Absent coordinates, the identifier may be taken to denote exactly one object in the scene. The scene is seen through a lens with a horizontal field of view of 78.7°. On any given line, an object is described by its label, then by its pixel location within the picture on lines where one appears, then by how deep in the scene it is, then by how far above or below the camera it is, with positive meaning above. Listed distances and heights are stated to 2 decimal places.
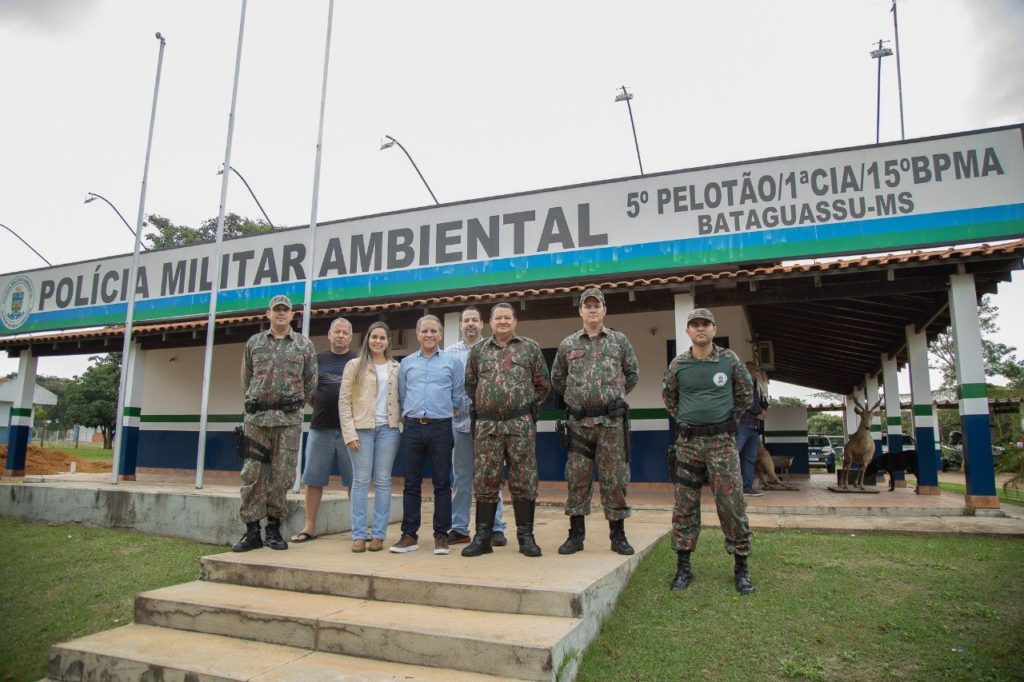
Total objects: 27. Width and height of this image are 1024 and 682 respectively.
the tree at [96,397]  34.28 +1.19
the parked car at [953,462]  22.84 -1.06
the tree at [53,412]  53.91 +0.54
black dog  9.54 -0.47
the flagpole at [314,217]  7.59 +2.55
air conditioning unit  12.15 +1.47
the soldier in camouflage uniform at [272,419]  4.77 +0.02
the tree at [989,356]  31.84 +4.03
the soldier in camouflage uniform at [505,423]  4.28 +0.01
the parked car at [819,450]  27.31 -0.87
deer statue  9.84 -0.23
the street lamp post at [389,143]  12.66 +5.67
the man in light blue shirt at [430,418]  4.46 +0.05
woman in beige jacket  4.58 -0.05
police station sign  7.92 +2.96
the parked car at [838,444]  31.63 -0.78
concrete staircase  3.02 -1.07
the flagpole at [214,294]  7.08 +1.56
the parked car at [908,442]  23.02 -0.38
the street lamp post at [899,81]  14.41 +8.04
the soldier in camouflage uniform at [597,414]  4.31 +0.09
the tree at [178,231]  28.06 +8.50
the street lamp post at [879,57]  13.93 +8.33
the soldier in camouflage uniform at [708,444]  4.07 -0.10
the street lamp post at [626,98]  13.49 +7.08
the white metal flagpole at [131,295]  7.77 +1.62
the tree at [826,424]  59.22 +0.63
